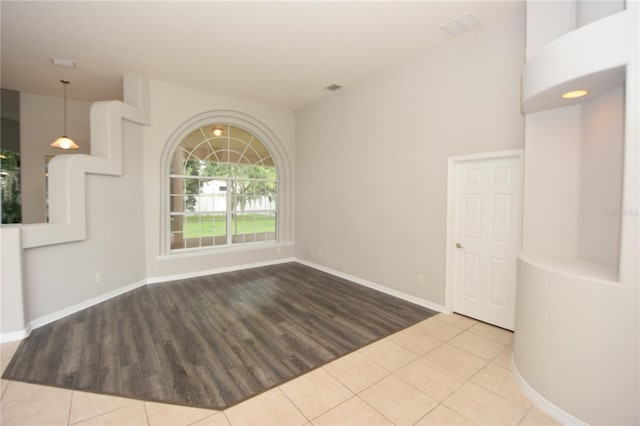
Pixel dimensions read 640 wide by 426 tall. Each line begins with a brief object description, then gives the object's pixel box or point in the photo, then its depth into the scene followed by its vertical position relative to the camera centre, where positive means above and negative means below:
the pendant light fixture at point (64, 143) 4.84 +1.08
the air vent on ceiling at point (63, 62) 4.11 +2.12
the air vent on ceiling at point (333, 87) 4.97 +2.14
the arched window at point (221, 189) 5.35 +0.35
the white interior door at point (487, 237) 3.18 -0.35
